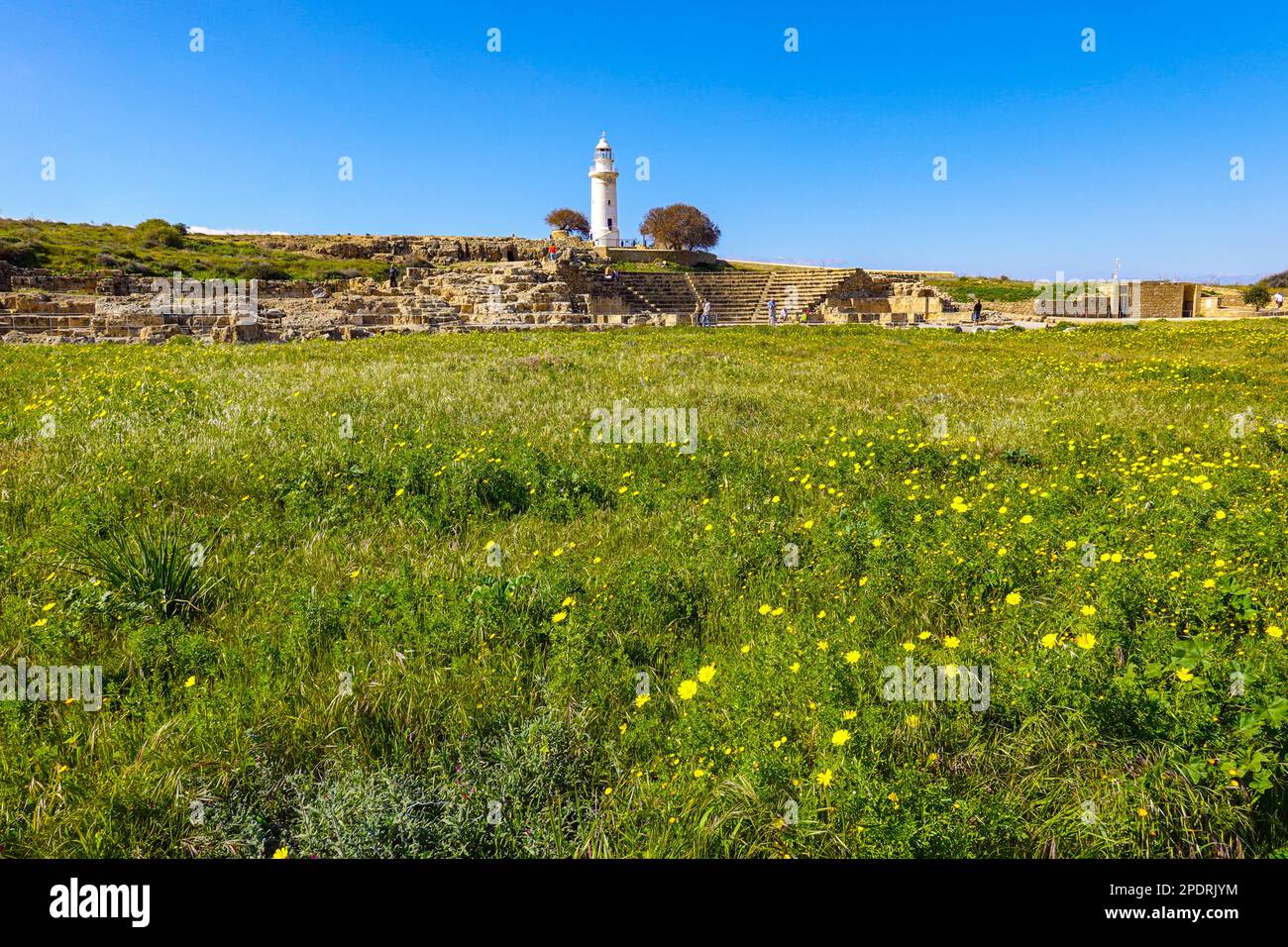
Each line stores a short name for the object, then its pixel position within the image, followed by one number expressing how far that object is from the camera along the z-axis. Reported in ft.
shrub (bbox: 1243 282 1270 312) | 135.13
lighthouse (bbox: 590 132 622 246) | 265.34
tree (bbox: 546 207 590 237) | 300.20
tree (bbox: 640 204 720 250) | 253.24
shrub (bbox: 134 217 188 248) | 204.33
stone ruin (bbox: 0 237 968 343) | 78.18
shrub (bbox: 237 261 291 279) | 158.71
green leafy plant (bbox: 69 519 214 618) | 13.12
